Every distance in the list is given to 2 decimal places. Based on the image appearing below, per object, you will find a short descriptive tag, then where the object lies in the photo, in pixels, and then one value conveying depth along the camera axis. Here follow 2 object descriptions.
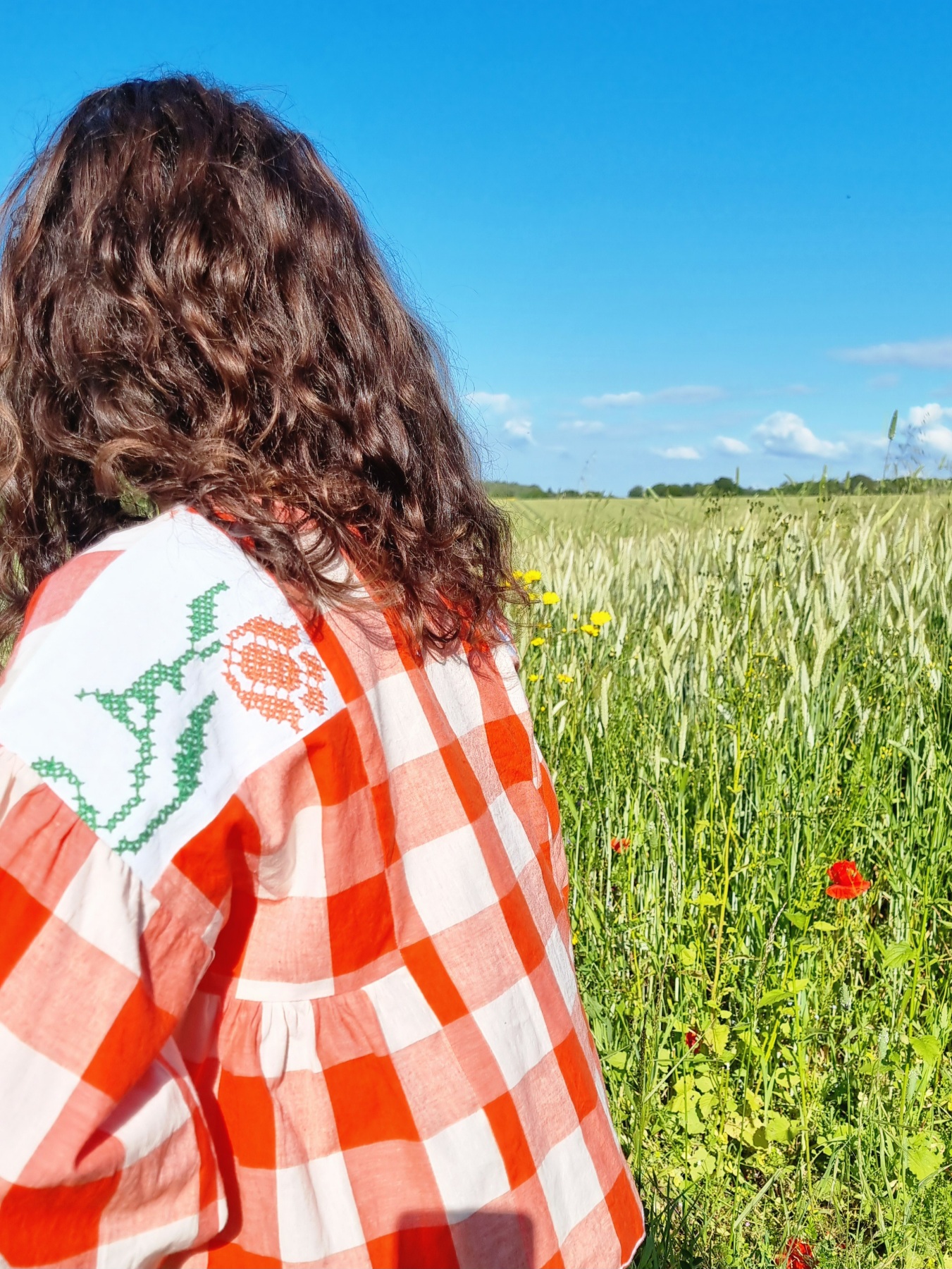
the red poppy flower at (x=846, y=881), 1.42
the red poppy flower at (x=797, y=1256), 1.23
